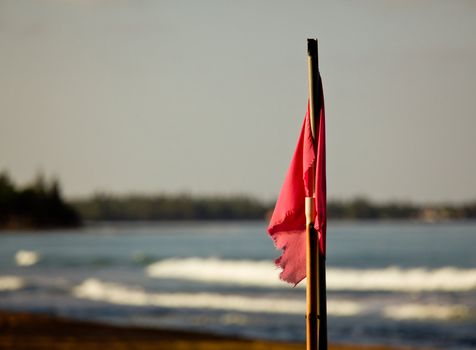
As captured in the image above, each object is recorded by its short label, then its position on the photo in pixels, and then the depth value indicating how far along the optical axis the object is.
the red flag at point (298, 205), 9.96
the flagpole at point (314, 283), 9.76
